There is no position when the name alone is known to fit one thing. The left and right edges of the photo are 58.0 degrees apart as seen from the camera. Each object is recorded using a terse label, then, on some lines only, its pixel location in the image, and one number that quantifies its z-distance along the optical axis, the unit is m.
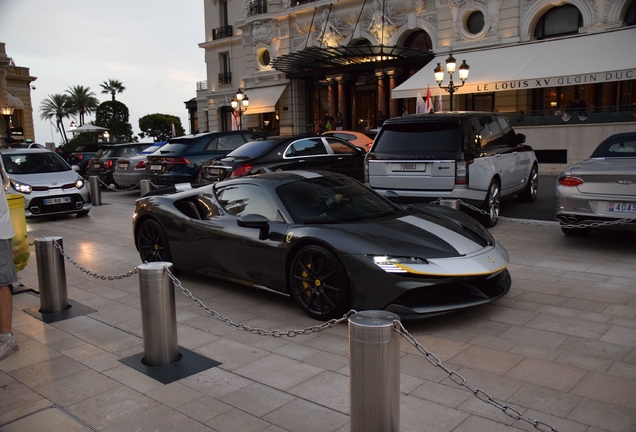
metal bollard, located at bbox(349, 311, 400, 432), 2.97
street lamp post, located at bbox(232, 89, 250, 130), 30.66
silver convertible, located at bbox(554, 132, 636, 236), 7.31
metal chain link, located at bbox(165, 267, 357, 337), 3.97
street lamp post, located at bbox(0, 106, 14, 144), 30.83
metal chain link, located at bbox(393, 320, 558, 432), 2.70
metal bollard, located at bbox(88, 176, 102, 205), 15.20
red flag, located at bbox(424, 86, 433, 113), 21.28
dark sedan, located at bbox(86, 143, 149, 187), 18.89
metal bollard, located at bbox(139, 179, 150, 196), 13.58
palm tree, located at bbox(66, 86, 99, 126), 86.12
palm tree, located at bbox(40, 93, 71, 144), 86.50
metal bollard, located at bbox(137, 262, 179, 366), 4.51
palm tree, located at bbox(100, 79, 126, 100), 81.56
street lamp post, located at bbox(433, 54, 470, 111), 21.08
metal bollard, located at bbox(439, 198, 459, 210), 8.45
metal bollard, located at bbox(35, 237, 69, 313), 5.84
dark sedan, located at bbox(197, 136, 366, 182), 11.84
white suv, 9.12
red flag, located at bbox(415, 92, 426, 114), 21.72
